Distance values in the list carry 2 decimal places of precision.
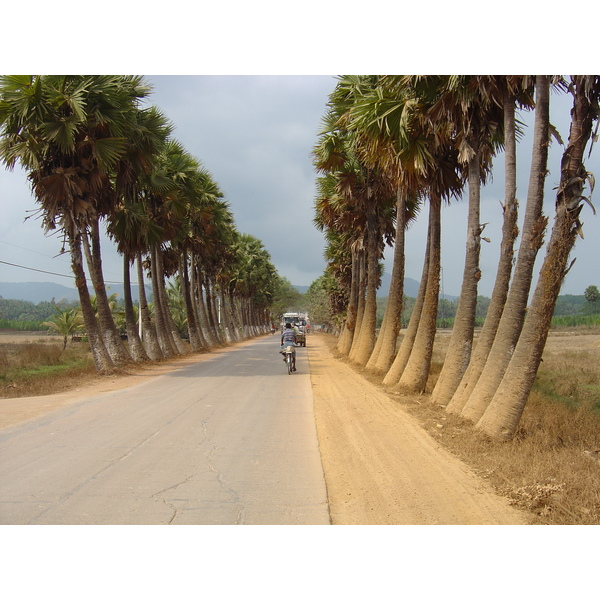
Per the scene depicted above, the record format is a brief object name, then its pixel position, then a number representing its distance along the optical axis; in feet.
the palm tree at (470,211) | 36.78
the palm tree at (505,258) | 33.14
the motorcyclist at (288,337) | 72.24
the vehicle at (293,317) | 243.52
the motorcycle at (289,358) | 70.23
